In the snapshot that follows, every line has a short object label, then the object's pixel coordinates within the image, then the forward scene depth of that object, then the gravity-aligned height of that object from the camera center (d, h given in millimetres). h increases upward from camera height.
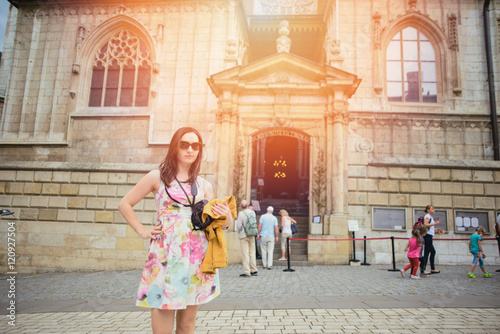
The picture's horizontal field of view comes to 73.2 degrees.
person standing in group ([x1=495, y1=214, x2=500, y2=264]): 9969 -228
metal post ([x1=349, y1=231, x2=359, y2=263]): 11694 -1265
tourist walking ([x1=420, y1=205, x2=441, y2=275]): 9457 -679
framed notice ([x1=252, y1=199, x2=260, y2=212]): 13809 +283
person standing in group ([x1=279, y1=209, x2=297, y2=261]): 11172 -567
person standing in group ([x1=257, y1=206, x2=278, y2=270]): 10359 -765
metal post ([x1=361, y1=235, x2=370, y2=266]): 11859 -1483
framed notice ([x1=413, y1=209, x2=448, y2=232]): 12609 +43
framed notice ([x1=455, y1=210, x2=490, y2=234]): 12562 -52
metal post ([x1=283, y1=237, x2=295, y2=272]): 9844 -1379
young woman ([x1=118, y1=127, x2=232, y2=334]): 2436 -290
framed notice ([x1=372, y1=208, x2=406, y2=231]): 12812 -81
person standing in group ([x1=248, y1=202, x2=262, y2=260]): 11873 -1420
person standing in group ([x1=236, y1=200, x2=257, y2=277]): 9172 -685
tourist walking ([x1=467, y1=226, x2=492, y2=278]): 9094 -742
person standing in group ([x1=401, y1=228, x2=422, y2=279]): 8625 -868
